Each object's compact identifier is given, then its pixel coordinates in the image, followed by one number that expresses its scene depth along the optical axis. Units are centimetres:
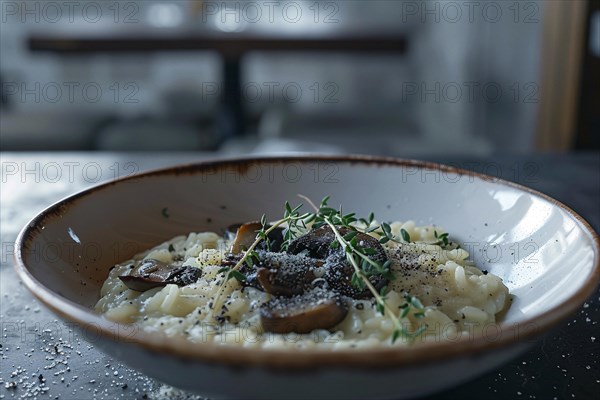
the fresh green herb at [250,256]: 40
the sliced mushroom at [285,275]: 39
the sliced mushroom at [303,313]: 37
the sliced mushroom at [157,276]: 43
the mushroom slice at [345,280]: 39
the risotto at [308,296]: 37
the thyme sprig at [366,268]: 36
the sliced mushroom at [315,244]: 42
